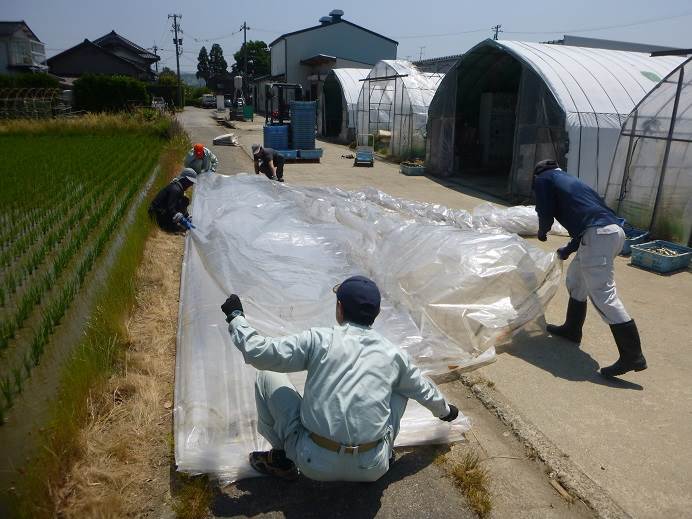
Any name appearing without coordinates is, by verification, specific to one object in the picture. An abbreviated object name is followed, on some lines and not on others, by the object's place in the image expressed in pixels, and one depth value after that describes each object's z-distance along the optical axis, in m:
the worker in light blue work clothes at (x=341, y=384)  2.13
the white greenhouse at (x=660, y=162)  6.75
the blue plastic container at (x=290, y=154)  14.89
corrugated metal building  35.22
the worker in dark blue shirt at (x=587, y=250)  3.60
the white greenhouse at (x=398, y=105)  16.03
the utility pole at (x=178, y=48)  41.86
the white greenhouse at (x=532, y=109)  9.38
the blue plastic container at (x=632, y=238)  6.75
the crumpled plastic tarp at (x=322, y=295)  2.79
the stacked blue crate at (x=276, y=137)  14.90
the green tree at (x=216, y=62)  74.94
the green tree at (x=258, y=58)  61.88
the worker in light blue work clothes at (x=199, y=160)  8.63
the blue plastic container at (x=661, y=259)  5.96
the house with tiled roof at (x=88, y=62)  40.97
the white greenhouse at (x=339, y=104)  21.14
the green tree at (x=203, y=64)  75.00
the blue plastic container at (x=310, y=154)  15.08
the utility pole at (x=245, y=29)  49.42
